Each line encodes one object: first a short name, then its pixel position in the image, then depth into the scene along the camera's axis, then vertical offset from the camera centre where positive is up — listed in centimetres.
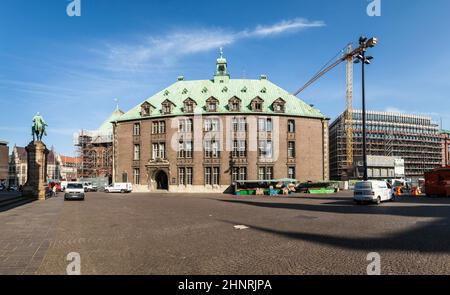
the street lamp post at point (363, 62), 2855 +834
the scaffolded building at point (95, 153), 9131 +242
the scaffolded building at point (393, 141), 10238 +587
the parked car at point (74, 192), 3294 -292
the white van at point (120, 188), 5554 -433
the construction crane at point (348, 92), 9331 +2085
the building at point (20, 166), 12912 -159
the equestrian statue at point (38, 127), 3634 +379
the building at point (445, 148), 11931 +426
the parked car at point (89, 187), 6512 -494
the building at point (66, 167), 14400 -217
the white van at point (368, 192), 2567 -244
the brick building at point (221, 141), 5378 +327
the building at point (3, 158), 5934 +79
